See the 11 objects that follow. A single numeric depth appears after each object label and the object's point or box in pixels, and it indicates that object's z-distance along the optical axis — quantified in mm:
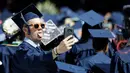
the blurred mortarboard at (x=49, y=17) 16363
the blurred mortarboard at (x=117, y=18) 22200
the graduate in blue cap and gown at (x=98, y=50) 10991
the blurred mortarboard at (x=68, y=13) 22190
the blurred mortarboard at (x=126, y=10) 14002
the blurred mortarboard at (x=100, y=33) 12025
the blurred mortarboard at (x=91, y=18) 12648
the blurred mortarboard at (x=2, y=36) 12208
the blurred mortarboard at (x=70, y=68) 10233
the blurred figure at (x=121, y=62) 9667
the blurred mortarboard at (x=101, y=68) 10719
